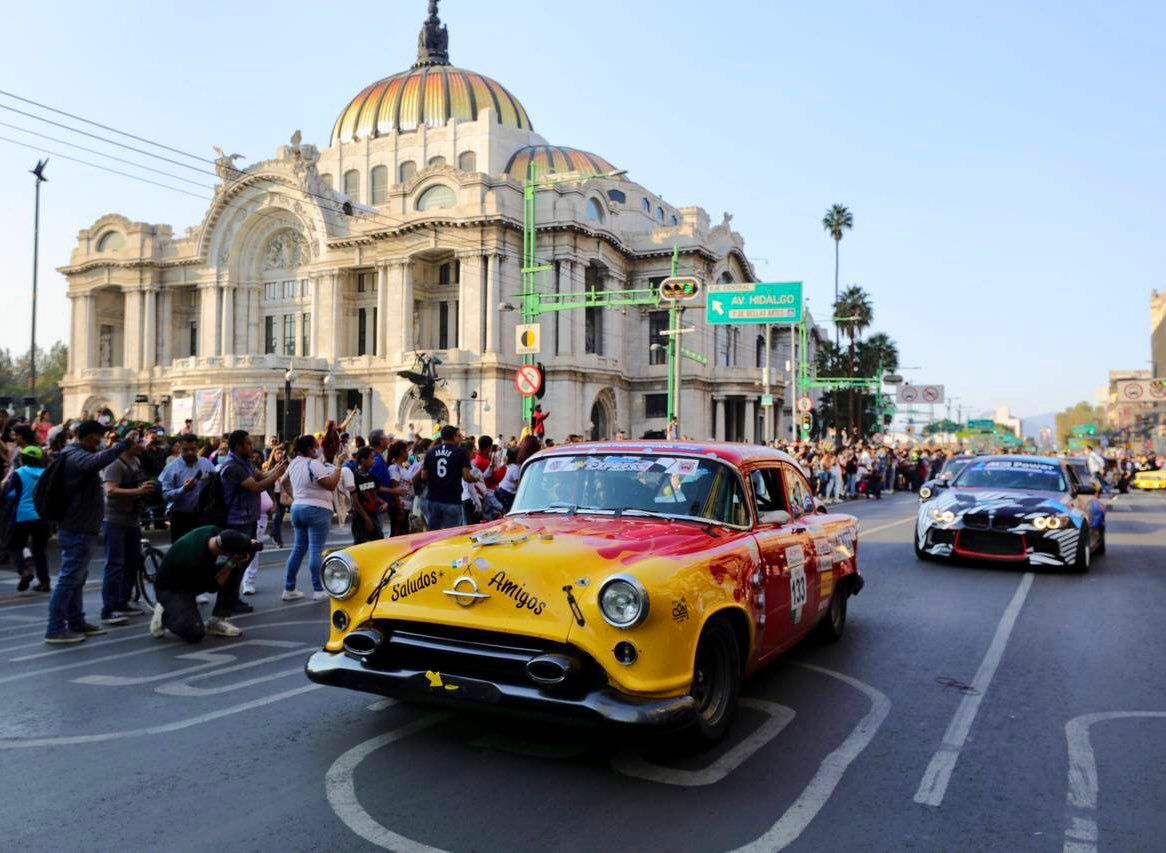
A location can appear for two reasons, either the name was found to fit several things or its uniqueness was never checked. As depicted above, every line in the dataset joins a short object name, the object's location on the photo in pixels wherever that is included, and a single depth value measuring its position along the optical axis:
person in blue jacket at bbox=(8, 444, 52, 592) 10.26
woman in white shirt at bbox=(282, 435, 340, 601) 9.55
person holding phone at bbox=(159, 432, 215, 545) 8.52
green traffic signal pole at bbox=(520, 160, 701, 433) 27.71
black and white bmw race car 11.42
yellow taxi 44.09
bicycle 9.15
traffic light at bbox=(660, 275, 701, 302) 25.88
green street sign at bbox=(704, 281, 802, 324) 28.72
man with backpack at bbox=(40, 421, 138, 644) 7.67
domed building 49.91
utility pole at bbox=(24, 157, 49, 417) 37.72
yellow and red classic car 4.27
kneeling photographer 7.36
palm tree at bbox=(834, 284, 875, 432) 67.19
